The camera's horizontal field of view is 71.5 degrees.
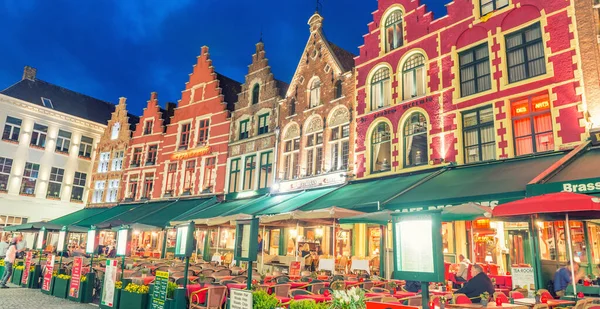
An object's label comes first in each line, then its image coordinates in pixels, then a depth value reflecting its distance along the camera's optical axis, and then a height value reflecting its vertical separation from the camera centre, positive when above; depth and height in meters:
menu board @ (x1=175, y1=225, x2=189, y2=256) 8.70 +0.04
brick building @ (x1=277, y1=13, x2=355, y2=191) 18.39 +6.01
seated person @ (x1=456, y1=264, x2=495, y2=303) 7.61 -0.54
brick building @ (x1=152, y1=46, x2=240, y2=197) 24.80 +6.58
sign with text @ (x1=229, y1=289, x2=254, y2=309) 6.20 -0.80
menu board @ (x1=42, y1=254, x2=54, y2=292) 13.20 -1.17
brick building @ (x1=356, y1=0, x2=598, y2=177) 12.11 +5.67
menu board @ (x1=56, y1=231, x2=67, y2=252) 14.09 -0.10
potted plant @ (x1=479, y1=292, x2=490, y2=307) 6.16 -0.63
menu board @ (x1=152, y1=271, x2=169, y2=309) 8.09 -0.92
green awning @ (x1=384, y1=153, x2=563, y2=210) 10.71 +1.95
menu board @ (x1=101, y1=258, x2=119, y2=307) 9.79 -1.03
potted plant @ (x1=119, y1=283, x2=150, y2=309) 8.94 -1.18
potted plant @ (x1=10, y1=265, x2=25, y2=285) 15.60 -1.43
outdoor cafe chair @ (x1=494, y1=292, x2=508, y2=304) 6.91 -0.66
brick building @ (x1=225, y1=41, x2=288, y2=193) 22.02 +6.33
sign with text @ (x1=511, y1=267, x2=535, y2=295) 9.36 -0.41
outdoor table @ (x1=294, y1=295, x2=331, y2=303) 7.90 -0.91
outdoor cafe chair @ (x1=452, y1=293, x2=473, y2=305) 6.50 -0.68
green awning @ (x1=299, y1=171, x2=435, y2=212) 13.30 +1.99
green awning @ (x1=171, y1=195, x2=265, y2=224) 19.62 +1.69
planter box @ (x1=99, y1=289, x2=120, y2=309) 9.56 -1.33
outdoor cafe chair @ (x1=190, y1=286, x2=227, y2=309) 7.96 -1.00
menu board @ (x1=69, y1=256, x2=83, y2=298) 11.71 -1.09
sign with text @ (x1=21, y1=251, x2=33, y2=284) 15.07 -1.18
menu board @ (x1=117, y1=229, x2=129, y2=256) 10.90 -0.05
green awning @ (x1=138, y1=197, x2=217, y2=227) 21.10 +1.71
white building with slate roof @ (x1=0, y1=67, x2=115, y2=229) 30.78 +6.65
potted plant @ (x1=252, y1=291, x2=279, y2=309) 6.57 -0.84
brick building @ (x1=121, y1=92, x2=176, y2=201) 28.86 +6.11
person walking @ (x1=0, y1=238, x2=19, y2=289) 14.61 -0.98
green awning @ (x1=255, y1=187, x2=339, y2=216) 15.84 +1.83
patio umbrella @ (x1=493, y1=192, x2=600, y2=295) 7.48 +1.00
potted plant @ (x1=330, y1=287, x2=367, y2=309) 5.68 -0.66
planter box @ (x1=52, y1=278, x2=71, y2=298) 12.41 -1.49
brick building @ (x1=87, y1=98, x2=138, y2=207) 31.36 +6.04
